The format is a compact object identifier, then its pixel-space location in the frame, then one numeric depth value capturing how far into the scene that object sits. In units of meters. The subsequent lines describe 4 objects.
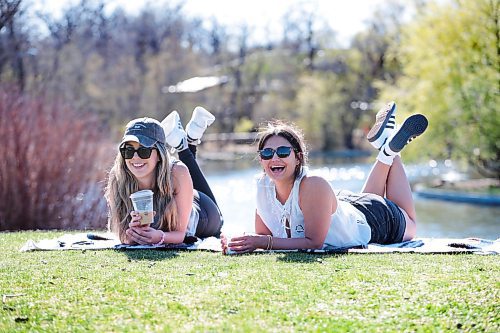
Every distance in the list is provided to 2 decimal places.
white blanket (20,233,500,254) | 9.20
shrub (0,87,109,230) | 19.72
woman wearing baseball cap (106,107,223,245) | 9.52
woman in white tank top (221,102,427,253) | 8.80
